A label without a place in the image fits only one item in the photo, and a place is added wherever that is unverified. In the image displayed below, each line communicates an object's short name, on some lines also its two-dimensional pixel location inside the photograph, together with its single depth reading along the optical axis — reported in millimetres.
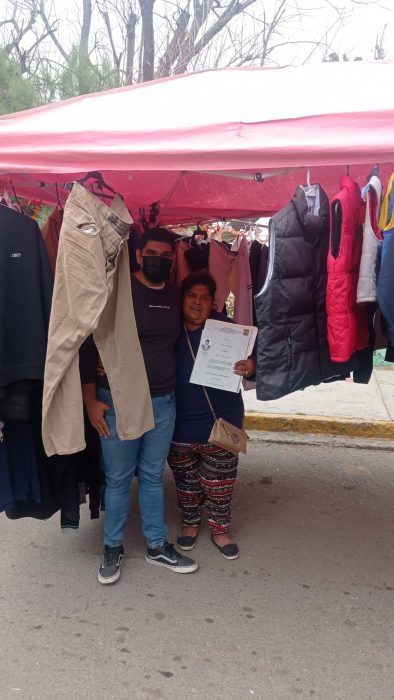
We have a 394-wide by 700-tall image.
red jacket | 2244
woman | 3074
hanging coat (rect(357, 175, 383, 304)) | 2223
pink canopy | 2064
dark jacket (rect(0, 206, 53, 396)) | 2414
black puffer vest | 2322
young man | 2771
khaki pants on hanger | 2285
